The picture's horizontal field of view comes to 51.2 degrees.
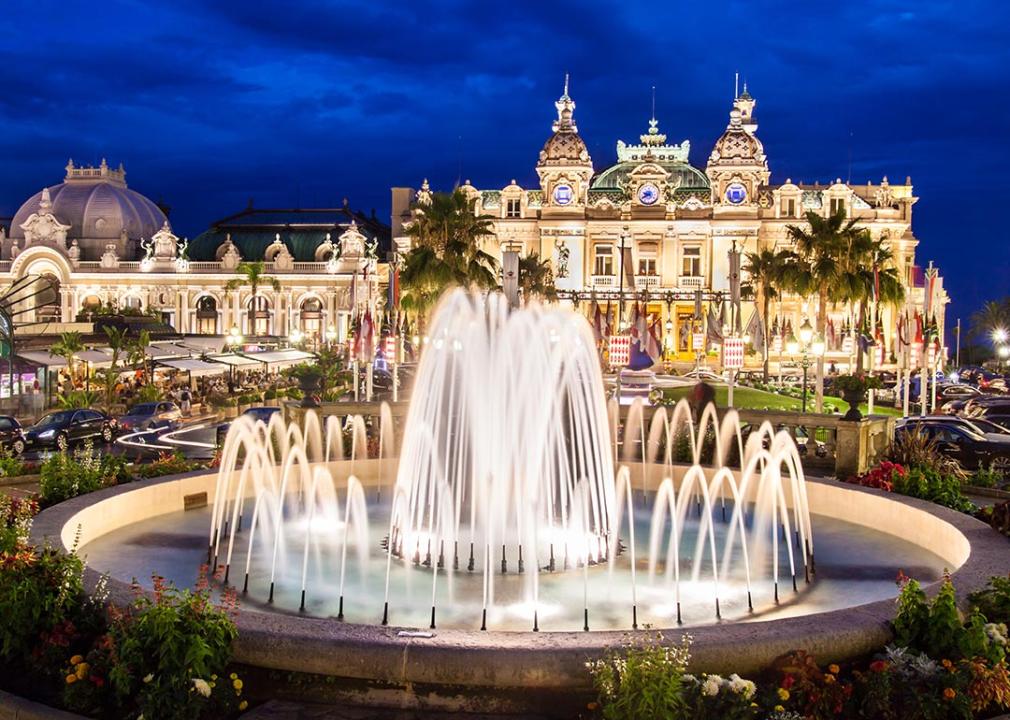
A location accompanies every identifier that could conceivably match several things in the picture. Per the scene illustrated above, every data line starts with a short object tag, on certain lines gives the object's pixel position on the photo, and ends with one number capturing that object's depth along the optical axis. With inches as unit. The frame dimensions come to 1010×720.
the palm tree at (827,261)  1897.1
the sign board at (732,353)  1333.7
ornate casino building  3870.6
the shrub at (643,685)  314.5
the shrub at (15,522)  440.5
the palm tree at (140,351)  2007.9
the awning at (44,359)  1791.3
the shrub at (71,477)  652.1
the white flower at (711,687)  326.3
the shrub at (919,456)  783.2
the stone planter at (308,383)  1018.1
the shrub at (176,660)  330.3
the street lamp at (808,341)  1497.3
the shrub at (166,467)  752.3
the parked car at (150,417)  1509.6
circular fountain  352.2
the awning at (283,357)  2345.2
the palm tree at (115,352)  1728.6
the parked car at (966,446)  1071.6
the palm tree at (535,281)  2871.6
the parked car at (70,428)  1322.6
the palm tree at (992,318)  4387.3
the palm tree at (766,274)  2493.1
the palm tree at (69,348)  1818.4
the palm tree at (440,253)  1812.3
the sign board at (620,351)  1574.8
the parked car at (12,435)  1254.3
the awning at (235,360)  2172.7
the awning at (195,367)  2009.1
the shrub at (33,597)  381.4
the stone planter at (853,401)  847.1
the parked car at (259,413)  1272.4
